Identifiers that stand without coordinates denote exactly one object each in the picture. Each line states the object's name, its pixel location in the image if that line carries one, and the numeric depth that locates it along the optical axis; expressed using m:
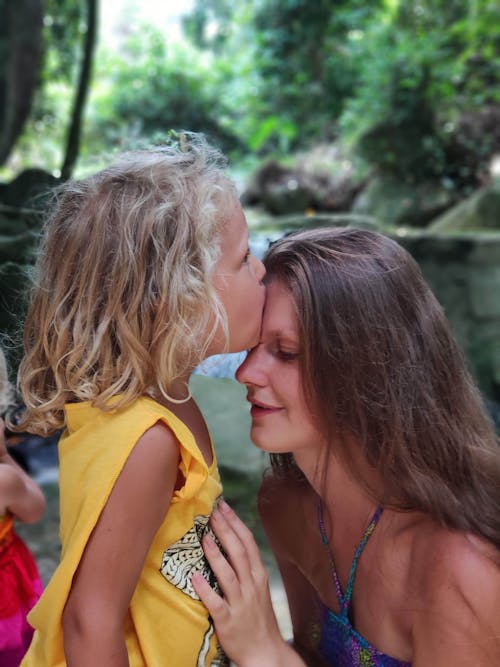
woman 1.22
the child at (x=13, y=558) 1.37
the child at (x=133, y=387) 1.05
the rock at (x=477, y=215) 5.91
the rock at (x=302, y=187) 8.79
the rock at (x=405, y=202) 7.21
